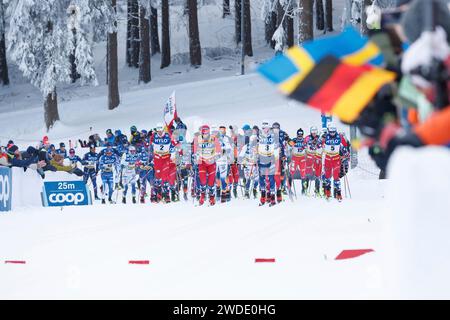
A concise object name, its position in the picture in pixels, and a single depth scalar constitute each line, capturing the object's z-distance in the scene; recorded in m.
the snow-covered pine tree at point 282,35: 35.56
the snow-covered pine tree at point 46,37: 34.31
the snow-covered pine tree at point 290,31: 45.25
